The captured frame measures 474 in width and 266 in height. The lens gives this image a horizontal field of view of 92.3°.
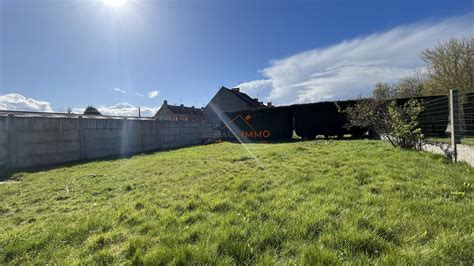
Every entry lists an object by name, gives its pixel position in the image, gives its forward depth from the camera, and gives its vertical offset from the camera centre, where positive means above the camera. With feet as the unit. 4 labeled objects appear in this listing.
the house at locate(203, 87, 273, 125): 98.87 +14.04
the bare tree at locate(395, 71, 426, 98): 62.22 +13.93
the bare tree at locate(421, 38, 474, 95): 47.96 +14.26
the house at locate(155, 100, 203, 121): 131.23 +13.81
